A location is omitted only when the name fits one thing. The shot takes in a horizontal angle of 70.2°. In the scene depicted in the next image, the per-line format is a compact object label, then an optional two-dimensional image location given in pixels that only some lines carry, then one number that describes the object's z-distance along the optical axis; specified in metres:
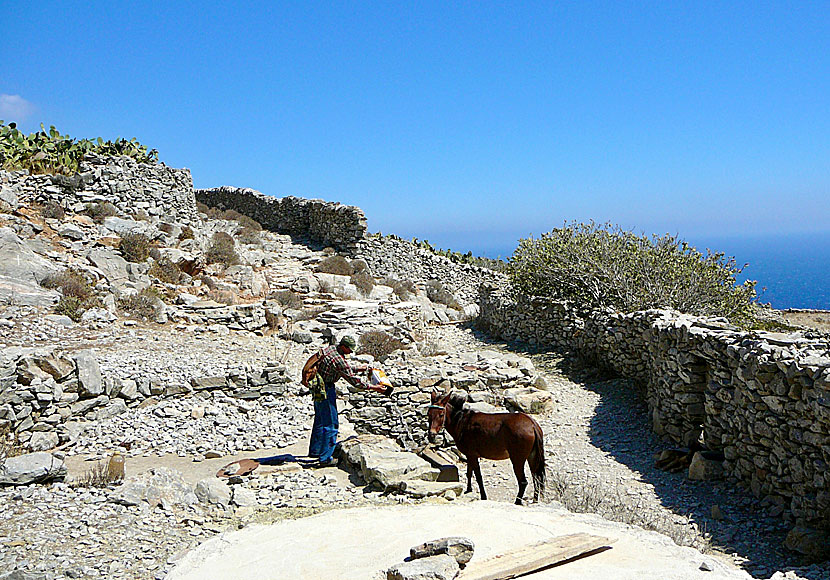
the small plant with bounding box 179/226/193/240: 21.09
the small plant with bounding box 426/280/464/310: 24.23
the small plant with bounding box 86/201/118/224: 19.65
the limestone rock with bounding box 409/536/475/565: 4.54
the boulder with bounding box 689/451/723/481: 8.86
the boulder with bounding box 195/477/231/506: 7.12
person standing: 8.77
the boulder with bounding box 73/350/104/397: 9.81
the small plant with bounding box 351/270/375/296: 21.06
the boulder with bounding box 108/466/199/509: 6.75
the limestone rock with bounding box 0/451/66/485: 6.98
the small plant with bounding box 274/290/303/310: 18.02
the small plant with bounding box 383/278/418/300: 22.37
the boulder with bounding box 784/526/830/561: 6.49
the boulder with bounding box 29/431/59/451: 8.83
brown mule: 7.38
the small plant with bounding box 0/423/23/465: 8.23
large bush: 15.96
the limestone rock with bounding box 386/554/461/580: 4.14
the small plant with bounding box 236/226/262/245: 24.86
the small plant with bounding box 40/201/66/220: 18.49
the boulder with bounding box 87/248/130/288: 16.25
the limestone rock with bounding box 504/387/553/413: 11.73
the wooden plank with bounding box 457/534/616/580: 4.41
